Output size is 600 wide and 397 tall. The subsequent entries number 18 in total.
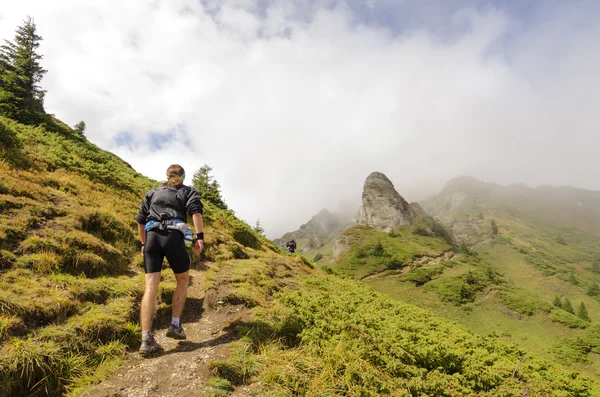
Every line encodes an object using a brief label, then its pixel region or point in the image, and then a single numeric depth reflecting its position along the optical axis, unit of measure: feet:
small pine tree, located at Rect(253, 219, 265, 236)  92.17
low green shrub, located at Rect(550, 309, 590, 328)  112.88
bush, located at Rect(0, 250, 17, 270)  20.15
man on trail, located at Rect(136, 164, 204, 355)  16.81
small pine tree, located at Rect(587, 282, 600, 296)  213.73
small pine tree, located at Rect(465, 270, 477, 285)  152.97
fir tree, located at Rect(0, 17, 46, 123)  69.46
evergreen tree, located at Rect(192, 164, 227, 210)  77.25
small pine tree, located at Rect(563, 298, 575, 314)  154.10
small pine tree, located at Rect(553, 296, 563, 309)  158.30
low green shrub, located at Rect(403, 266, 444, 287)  168.86
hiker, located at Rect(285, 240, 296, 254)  94.04
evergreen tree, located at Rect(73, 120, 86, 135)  113.51
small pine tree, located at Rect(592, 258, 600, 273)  329.93
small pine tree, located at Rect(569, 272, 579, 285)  229.54
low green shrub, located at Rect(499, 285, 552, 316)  124.98
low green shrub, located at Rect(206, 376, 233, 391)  13.87
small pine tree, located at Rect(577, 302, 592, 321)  149.48
